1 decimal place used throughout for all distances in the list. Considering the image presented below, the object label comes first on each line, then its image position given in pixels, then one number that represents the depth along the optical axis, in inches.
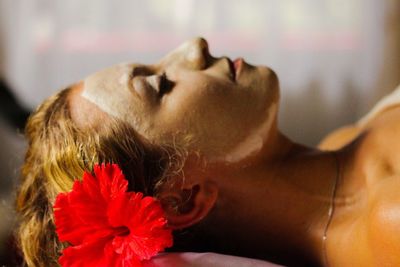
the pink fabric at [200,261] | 40.0
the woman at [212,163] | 42.2
